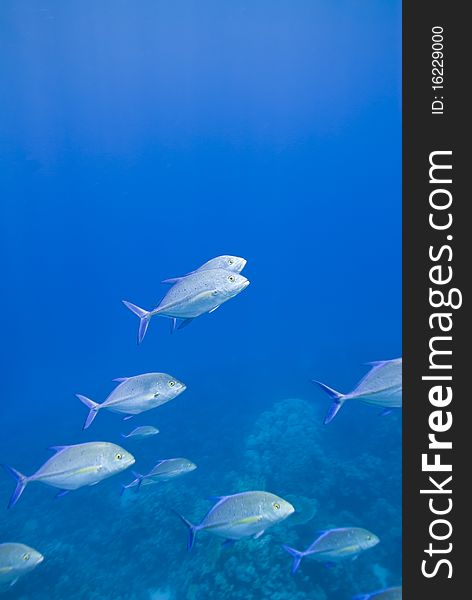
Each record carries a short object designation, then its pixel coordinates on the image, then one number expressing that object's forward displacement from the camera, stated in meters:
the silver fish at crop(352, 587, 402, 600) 2.52
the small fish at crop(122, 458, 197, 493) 4.65
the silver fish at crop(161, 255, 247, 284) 3.64
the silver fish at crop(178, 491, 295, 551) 3.21
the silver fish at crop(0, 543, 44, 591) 3.49
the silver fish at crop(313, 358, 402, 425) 2.81
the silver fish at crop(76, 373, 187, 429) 3.73
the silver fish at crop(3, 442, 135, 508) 3.34
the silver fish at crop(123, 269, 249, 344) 3.14
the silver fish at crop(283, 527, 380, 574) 3.35
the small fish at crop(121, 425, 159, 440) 5.06
